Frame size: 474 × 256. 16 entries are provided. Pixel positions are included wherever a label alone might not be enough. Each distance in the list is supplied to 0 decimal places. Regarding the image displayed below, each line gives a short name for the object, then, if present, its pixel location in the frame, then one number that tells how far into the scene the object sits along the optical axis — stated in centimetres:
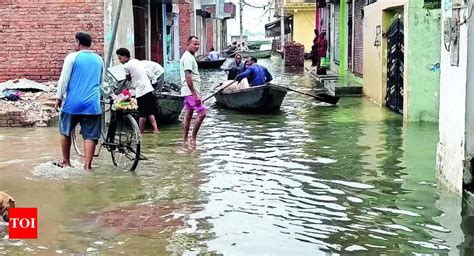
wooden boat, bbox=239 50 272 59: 5149
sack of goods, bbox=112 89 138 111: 896
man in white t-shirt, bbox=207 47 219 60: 3819
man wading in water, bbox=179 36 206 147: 1079
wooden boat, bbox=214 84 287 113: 1557
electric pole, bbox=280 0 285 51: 5263
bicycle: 876
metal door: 1481
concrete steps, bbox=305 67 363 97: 1980
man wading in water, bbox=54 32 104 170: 824
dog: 584
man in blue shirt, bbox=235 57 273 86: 1622
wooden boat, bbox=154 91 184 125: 1335
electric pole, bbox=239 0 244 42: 6197
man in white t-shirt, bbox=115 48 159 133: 1210
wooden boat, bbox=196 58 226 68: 3784
